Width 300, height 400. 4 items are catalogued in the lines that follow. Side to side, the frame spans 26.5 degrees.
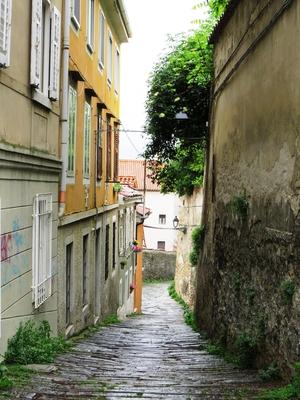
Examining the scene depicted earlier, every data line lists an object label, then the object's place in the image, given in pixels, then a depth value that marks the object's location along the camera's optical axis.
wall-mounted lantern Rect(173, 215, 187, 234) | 27.65
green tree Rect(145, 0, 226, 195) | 17.34
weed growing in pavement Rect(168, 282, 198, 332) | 16.86
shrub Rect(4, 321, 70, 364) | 7.52
